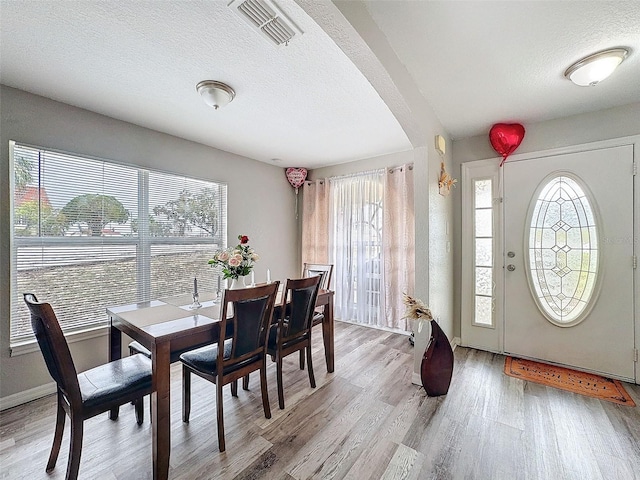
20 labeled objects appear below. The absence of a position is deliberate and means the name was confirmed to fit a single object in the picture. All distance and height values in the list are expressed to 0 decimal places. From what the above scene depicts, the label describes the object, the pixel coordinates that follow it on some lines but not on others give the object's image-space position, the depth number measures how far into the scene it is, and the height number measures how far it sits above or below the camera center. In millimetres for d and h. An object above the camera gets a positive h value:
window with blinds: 2176 +58
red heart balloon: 2730 +1055
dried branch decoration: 2078 -535
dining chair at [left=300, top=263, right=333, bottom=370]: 2648 -381
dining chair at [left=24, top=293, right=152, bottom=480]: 1287 -779
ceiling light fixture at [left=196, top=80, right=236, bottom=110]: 2031 +1132
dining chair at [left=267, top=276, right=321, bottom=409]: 2027 -668
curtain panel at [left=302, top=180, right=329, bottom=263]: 4324 +312
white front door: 2395 -191
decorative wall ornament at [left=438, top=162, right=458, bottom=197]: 2616 +574
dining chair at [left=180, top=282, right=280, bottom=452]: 1623 -721
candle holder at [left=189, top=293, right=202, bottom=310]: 2059 -483
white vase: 2201 -348
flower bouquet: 2148 -160
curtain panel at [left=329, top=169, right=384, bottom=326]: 3857 -51
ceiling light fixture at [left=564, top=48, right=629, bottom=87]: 1708 +1144
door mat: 2166 -1235
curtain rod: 3547 +983
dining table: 1408 -538
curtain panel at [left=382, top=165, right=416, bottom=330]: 3549 -21
